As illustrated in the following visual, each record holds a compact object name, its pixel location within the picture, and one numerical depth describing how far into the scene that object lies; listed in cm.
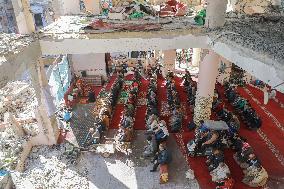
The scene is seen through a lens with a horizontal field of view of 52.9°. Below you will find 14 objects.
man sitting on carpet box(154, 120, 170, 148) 1269
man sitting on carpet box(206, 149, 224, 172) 1122
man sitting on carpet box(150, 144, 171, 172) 1167
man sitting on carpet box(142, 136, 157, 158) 1249
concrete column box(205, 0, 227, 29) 1158
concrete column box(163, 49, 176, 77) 1917
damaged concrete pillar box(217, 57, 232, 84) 1781
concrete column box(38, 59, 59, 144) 1281
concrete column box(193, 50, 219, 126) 1280
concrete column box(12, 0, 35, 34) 1151
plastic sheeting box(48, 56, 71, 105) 1684
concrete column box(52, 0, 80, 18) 1677
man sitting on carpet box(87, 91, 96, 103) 1728
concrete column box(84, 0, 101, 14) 1648
